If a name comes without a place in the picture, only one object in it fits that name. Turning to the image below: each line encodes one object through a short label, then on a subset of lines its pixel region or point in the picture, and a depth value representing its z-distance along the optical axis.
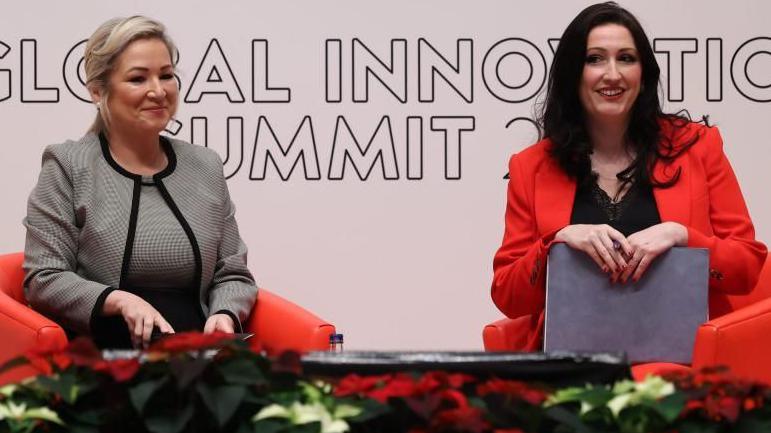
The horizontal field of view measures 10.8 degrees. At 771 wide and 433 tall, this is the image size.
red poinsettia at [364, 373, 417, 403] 6.10
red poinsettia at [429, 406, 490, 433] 5.91
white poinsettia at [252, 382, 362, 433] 5.95
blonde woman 7.67
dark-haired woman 7.66
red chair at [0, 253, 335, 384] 7.52
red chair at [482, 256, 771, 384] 7.42
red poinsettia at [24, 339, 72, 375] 6.33
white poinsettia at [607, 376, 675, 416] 6.11
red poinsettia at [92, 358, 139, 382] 6.05
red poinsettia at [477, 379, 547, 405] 6.16
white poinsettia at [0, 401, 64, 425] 6.03
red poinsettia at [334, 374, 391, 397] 6.26
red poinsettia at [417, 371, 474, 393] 6.13
